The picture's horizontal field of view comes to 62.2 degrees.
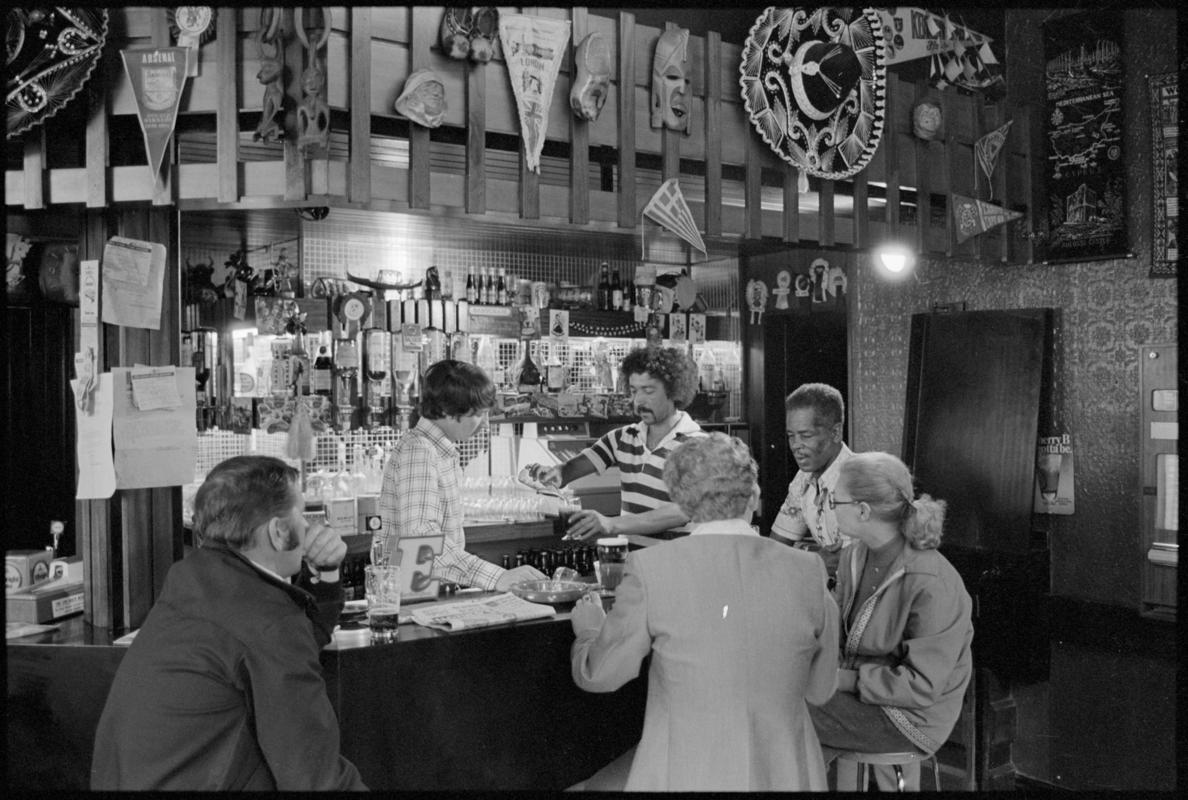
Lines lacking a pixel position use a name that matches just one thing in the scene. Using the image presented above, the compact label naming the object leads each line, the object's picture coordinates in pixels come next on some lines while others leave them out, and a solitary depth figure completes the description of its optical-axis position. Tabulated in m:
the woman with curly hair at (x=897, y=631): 2.78
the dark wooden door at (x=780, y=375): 7.45
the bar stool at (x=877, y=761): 2.91
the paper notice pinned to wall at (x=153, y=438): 3.39
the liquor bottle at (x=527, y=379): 6.54
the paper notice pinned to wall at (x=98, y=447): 3.37
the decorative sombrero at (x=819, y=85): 4.31
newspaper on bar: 3.05
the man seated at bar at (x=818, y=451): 3.98
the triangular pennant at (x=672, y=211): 3.96
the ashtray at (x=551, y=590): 3.43
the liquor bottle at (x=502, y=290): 6.41
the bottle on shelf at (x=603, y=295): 6.80
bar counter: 2.86
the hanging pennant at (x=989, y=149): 5.04
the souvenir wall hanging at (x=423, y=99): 3.48
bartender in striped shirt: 4.50
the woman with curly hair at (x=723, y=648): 2.43
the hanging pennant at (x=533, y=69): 3.73
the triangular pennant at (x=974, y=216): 4.95
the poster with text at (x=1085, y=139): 4.91
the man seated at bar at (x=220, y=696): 2.05
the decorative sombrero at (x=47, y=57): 3.23
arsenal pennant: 3.27
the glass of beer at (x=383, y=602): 2.97
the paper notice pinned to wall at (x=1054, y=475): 5.16
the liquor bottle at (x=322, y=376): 5.87
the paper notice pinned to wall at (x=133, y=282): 3.37
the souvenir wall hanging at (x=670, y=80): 4.05
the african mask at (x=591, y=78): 3.84
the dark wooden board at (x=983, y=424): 5.05
